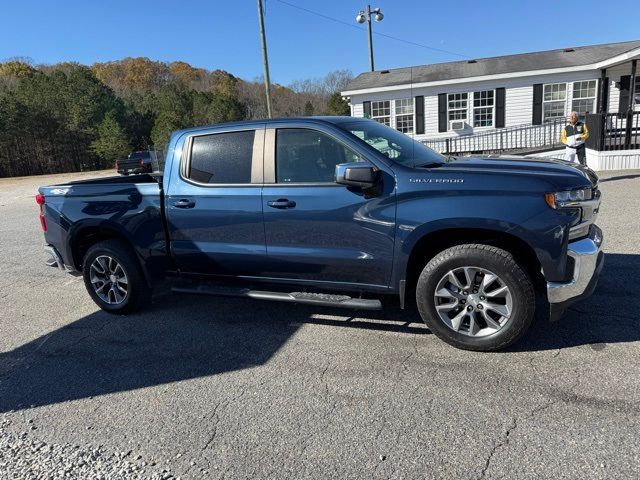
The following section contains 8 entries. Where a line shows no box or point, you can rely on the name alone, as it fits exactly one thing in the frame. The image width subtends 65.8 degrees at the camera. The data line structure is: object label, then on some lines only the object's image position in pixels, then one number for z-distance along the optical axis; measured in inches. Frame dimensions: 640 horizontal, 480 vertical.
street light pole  1167.6
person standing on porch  456.1
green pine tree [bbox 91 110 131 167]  1736.0
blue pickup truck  142.3
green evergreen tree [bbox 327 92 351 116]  1504.7
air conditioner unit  800.7
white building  735.1
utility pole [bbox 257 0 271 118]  803.4
